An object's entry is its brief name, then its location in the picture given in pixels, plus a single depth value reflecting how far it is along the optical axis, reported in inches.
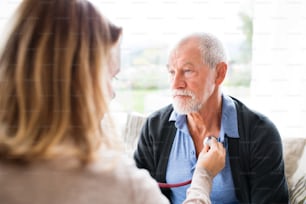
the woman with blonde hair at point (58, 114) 22.4
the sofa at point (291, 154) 37.0
